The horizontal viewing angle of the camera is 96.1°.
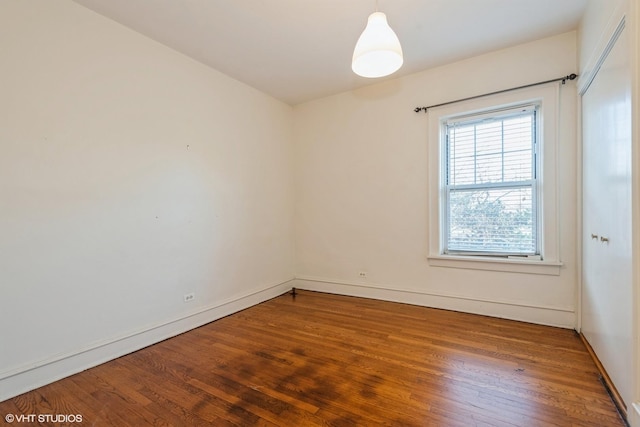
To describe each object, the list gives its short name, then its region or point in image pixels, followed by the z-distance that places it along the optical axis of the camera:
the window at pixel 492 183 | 3.02
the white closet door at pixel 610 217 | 1.60
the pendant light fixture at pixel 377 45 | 1.73
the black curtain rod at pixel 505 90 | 2.73
